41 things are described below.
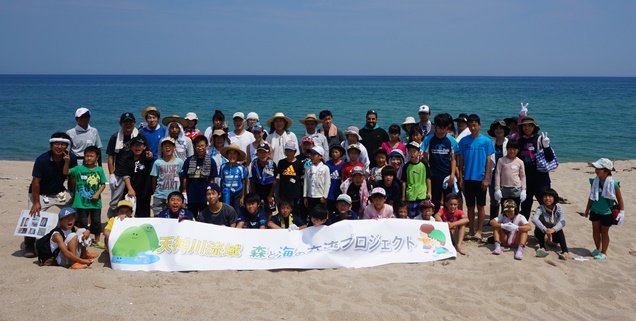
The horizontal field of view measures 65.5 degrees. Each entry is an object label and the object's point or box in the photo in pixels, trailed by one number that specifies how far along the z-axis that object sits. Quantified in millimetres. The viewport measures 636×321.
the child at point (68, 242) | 5855
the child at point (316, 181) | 6859
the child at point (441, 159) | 7168
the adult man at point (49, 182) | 6270
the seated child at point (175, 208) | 6297
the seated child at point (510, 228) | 6734
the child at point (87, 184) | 6512
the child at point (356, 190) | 6891
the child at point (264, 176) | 7055
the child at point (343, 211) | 6492
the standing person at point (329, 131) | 8281
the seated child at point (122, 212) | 6127
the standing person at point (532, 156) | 7145
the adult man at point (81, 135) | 7117
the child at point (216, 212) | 6328
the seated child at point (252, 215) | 6500
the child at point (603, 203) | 6461
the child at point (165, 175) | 6770
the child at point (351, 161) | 7008
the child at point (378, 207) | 6617
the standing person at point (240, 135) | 8250
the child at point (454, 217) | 6852
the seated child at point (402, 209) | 6762
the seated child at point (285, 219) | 6566
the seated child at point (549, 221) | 6766
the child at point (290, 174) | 7051
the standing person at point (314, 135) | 7777
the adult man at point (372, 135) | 8008
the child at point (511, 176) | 7008
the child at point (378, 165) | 7086
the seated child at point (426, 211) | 6734
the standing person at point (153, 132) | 7492
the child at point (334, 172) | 7043
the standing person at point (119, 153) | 6961
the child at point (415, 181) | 6996
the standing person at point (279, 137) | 7879
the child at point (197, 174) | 6691
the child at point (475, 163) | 7145
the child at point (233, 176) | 6879
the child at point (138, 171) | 6914
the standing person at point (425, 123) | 8172
